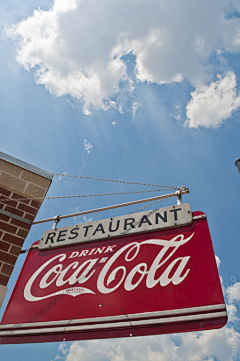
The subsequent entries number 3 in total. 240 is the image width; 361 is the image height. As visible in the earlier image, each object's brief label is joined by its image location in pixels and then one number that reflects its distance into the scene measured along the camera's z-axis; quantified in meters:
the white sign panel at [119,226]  3.53
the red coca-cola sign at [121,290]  2.70
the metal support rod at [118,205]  3.91
